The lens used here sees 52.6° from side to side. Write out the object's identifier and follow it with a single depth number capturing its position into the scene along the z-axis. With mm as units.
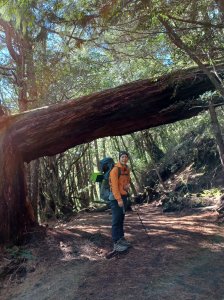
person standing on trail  4278
